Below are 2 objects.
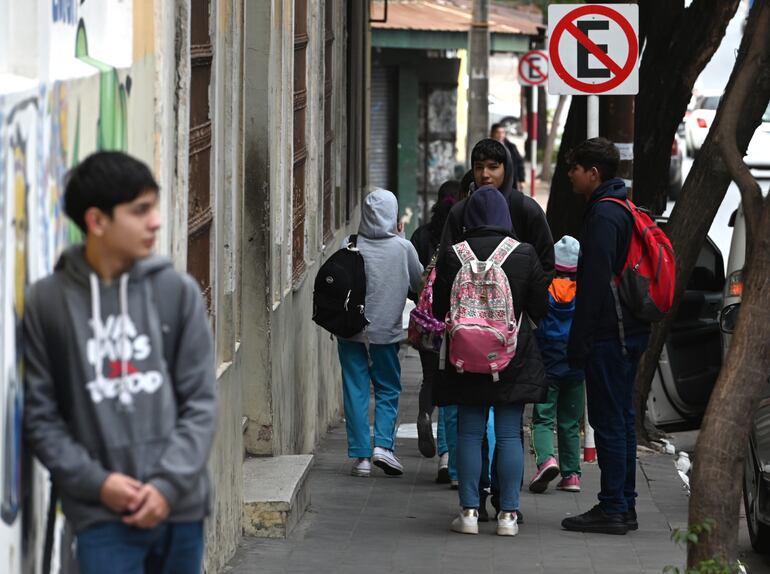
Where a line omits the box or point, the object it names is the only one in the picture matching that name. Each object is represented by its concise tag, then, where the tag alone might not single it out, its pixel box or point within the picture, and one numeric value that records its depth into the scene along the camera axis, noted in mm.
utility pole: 37048
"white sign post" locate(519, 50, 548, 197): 47730
